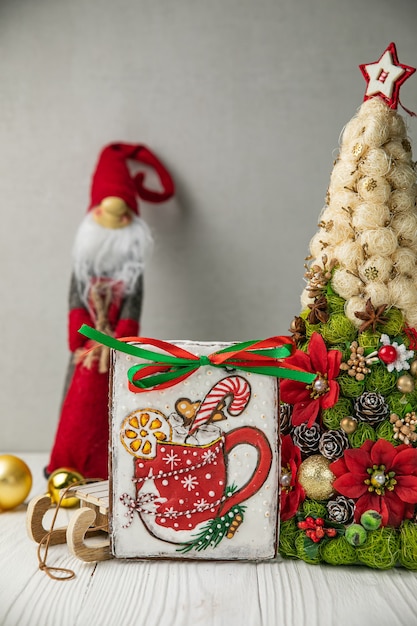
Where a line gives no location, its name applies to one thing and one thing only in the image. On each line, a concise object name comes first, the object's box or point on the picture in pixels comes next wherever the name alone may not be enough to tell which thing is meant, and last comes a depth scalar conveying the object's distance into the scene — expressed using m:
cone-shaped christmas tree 0.91
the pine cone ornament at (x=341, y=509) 0.91
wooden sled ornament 0.90
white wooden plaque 0.90
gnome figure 1.46
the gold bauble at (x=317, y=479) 0.92
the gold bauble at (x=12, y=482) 1.23
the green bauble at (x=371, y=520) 0.89
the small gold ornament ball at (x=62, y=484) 1.25
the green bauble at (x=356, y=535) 0.89
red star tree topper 0.99
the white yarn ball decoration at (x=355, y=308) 0.95
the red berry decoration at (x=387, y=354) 0.92
